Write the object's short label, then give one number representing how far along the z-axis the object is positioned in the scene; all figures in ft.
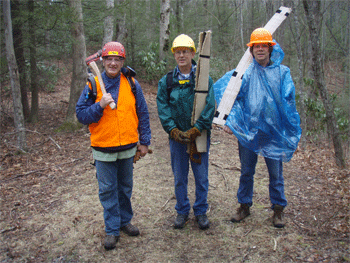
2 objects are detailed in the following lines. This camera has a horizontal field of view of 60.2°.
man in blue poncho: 10.66
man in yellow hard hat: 10.69
